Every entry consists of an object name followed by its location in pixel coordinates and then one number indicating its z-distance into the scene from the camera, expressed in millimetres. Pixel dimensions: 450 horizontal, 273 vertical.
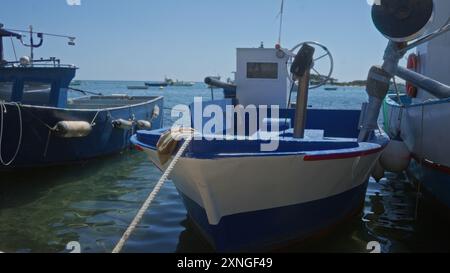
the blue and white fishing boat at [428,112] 6684
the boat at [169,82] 165500
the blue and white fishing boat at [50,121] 9531
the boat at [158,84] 158625
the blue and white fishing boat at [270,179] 4875
